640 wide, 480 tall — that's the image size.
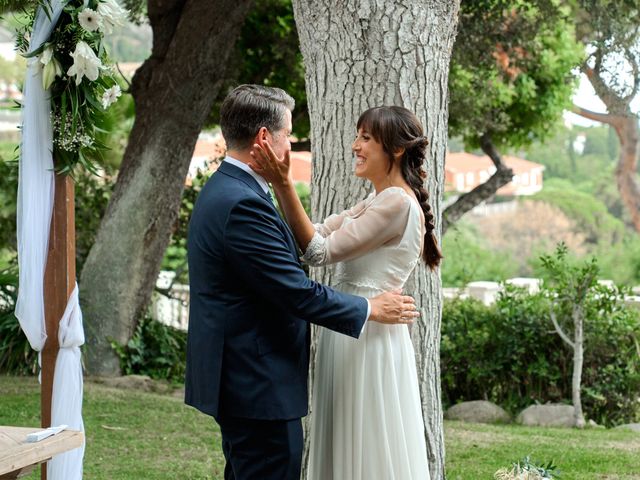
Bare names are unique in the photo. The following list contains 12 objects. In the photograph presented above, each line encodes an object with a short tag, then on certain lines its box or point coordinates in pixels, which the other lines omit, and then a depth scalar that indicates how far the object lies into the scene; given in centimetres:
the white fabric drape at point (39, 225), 453
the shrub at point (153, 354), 959
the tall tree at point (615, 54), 955
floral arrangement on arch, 443
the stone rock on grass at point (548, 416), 872
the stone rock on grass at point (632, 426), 844
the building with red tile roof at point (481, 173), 3594
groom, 314
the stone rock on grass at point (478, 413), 894
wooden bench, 341
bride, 343
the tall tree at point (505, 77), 1043
